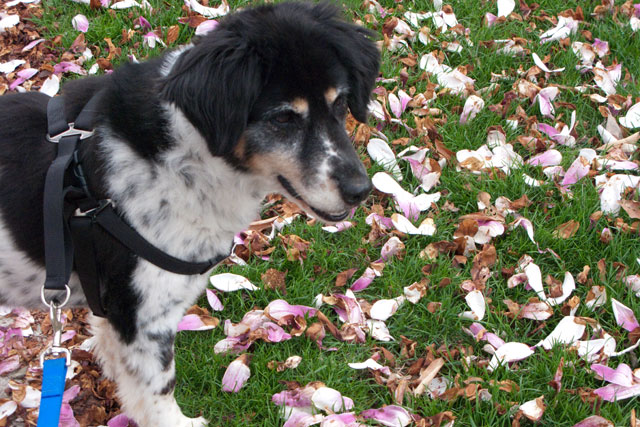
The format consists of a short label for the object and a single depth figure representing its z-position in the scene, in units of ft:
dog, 7.17
